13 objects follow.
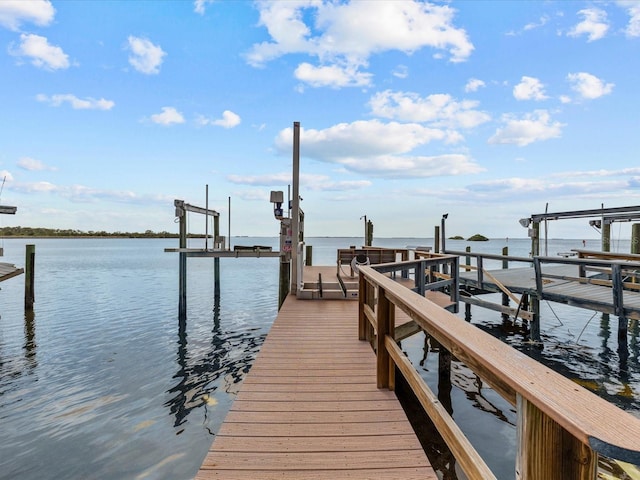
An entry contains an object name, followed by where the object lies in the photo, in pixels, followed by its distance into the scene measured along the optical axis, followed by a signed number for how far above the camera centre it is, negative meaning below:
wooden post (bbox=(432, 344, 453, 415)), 6.43 -2.57
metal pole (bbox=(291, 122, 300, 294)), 8.24 +1.18
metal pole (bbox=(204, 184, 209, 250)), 12.21 +0.93
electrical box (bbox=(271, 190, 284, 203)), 8.83 +1.04
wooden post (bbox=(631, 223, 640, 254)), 12.67 +0.09
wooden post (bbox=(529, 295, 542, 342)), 8.38 -2.08
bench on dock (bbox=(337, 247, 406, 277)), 11.83 -0.58
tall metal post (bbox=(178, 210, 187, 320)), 11.46 -1.06
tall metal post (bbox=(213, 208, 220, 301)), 14.32 -0.05
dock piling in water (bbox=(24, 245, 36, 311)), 13.62 -1.66
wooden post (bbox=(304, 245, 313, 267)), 16.74 -0.90
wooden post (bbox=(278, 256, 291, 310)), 9.70 -1.12
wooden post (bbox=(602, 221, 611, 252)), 14.30 +0.09
